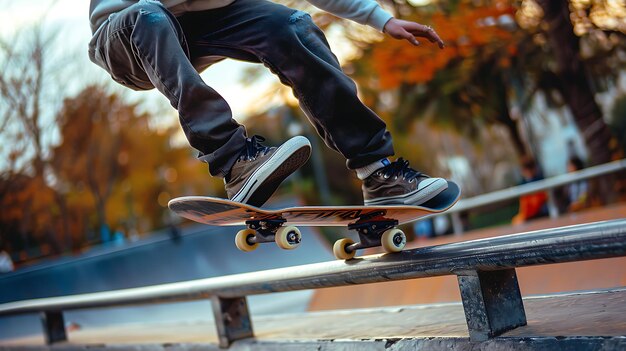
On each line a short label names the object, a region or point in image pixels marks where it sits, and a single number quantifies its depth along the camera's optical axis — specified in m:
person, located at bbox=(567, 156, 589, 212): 11.35
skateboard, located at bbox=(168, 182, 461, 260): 2.72
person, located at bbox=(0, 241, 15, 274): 19.14
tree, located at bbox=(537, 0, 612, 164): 11.82
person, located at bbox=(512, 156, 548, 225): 9.88
